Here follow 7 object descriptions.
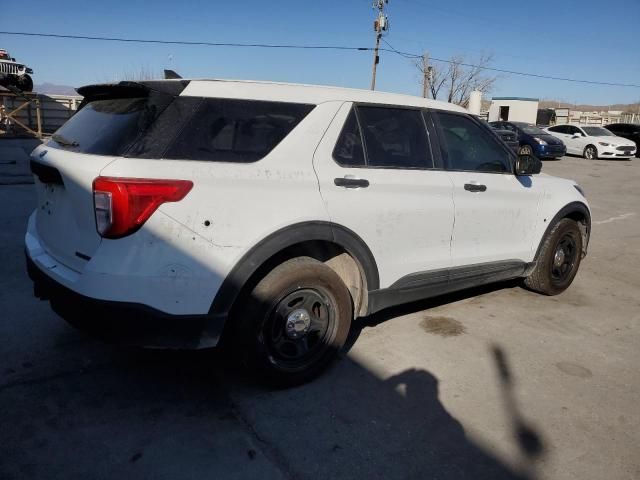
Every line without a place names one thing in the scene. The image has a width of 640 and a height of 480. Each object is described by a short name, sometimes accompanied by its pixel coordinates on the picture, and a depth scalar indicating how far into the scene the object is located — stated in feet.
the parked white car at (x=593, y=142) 75.20
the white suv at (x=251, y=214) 8.39
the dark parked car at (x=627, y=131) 85.87
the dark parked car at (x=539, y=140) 70.59
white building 129.80
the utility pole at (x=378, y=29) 115.34
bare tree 185.88
